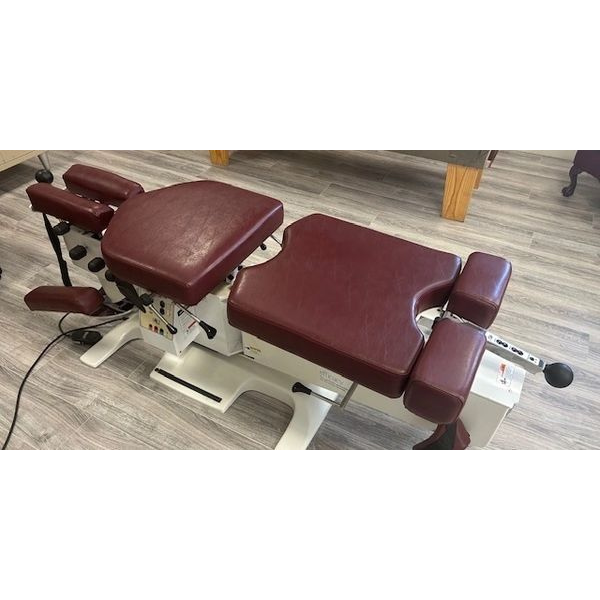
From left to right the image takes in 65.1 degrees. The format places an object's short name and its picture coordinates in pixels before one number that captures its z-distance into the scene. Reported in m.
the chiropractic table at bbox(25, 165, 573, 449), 0.93
